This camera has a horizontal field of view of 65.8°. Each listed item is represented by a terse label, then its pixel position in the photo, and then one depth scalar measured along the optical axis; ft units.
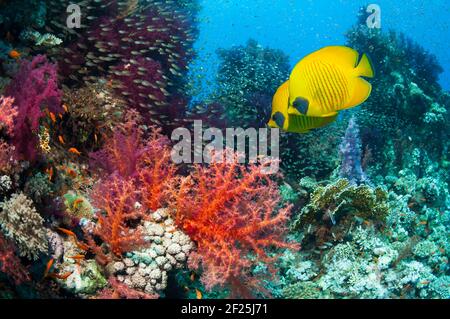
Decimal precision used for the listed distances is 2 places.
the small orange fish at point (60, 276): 9.58
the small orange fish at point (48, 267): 9.48
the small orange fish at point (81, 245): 10.53
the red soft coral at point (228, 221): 10.92
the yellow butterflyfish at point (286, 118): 9.55
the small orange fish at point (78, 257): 10.12
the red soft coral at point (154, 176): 11.79
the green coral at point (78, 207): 11.55
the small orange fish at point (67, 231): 10.62
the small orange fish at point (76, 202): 11.61
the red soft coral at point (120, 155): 12.53
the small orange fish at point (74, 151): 13.58
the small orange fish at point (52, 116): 12.90
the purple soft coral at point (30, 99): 10.83
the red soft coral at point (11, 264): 8.45
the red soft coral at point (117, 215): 10.53
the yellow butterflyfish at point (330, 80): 8.54
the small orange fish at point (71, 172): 12.91
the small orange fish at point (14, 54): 14.56
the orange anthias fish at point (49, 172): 11.62
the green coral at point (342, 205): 15.05
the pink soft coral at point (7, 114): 10.14
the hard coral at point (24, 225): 9.00
